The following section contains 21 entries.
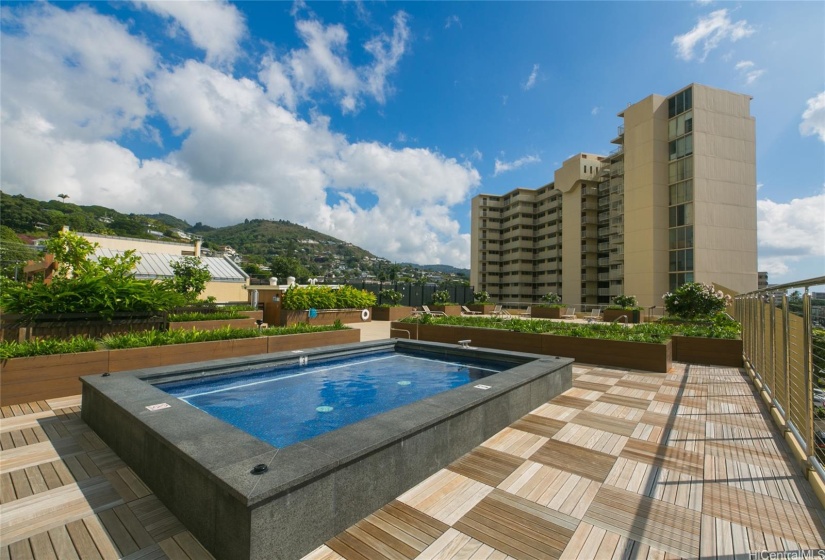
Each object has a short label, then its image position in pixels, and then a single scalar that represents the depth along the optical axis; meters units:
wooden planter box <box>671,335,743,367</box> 8.21
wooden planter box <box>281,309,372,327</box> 15.44
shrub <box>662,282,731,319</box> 13.72
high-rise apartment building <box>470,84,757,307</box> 30.36
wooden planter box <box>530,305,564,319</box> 22.36
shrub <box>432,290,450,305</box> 24.92
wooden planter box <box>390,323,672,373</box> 7.65
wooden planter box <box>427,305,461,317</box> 22.03
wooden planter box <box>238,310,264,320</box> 12.40
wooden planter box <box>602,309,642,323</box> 19.45
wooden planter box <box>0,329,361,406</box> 4.87
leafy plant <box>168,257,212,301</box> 14.91
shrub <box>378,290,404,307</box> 22.45
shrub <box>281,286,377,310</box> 16.17
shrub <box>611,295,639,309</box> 21.09
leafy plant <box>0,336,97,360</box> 4.97
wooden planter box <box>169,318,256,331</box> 9.49
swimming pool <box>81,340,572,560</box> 2.03
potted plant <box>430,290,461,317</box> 22.18
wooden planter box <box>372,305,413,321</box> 19.94
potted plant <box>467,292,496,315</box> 24.28
